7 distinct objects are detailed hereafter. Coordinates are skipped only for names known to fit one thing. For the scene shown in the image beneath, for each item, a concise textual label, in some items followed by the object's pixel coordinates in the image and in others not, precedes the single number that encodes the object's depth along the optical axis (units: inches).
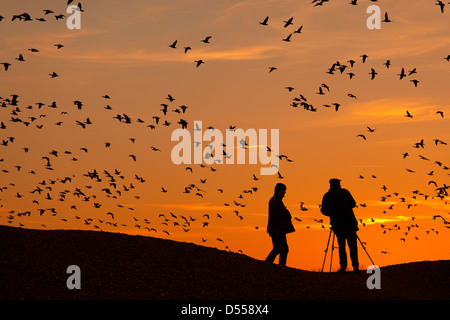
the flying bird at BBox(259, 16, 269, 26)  1054.7
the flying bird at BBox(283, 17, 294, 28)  1081.3
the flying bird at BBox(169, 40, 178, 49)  1167.6
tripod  965.8
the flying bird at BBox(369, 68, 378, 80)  1186.0
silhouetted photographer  882.1
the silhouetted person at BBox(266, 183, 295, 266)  832.3
